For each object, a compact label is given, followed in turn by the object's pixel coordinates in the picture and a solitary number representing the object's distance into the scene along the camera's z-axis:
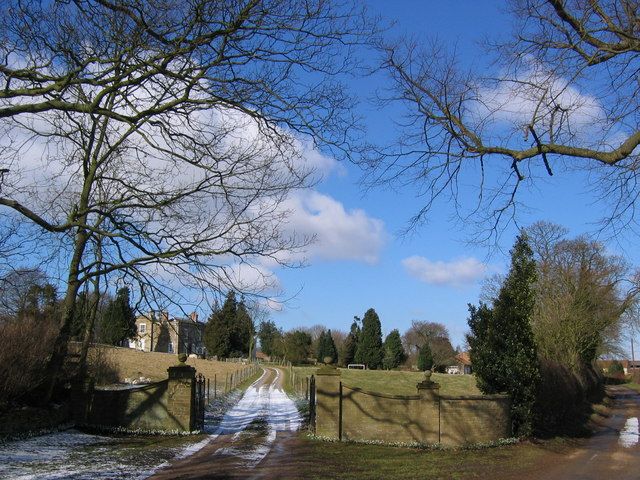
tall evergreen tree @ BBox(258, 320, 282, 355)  92.18
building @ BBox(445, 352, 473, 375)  98.94
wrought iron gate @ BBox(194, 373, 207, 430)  16.23
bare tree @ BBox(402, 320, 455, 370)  101.12
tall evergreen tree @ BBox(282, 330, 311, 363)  94.06
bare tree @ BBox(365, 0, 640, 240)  7.74
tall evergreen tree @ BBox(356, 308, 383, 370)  90.62
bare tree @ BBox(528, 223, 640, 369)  31.70
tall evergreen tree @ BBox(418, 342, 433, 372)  88.69
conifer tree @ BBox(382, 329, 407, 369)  90.06
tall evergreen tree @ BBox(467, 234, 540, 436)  17.59
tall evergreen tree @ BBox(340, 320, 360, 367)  96.88
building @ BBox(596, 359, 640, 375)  91.91
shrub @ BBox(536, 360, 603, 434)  19.30
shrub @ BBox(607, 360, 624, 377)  88.44
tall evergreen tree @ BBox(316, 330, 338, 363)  93.38
